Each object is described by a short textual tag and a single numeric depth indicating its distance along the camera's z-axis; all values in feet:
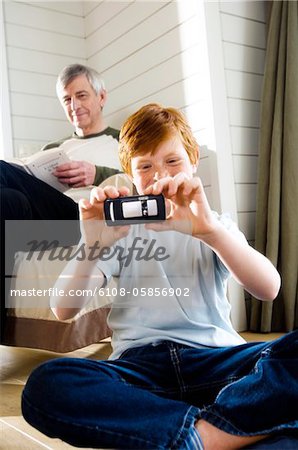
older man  4.99
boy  2.40
